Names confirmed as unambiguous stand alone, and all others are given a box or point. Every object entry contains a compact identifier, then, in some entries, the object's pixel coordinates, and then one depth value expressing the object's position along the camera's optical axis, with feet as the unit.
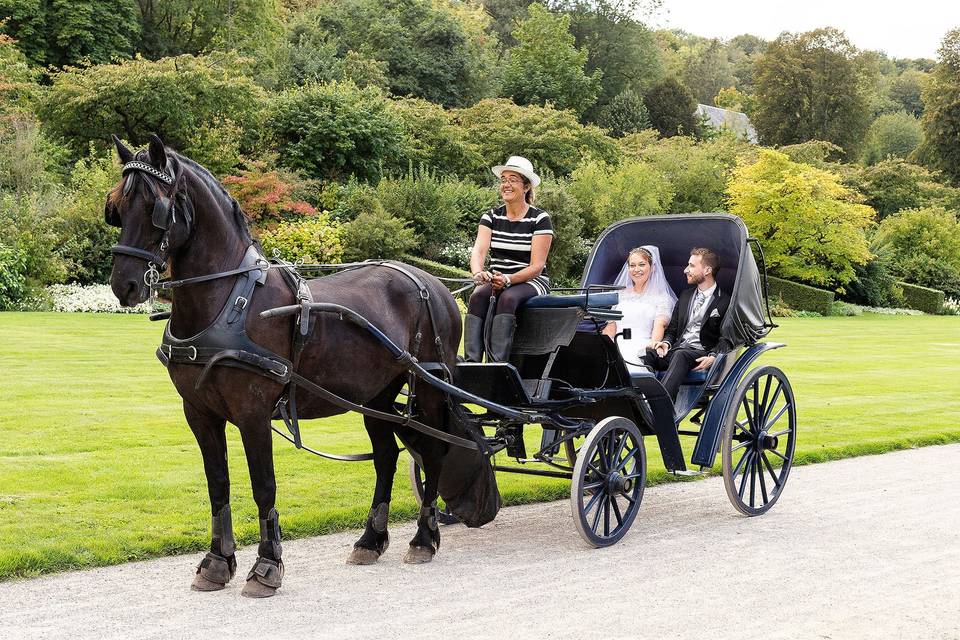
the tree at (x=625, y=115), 187.11
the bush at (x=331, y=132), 100.37
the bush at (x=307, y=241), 77.20
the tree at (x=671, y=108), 199.72
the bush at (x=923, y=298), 129.59
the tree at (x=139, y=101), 91.35
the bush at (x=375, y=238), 83.61
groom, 22.89
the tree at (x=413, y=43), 152.97
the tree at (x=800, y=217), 113.19
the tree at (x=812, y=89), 214.90
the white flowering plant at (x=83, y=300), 68.28
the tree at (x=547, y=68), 180.34
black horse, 14.47
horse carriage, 15.15
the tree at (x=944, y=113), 202.08
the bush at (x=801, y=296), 111.86
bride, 24.14
